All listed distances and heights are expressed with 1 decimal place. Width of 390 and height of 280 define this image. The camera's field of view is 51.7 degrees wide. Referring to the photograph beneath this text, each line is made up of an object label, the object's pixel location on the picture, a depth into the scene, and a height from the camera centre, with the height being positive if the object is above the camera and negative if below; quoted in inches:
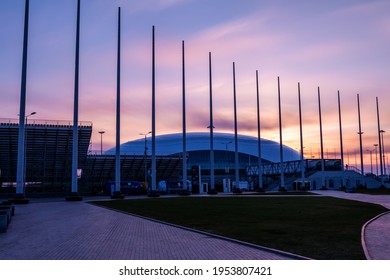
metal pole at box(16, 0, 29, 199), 1594.5 +234.6
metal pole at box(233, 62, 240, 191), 2815.0 +597.1
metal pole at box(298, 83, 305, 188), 3240.7 +524.5
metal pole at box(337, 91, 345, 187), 3452.5 +362.8
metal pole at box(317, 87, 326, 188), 3325.8 +544.7
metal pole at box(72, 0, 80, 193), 1844.2 +319.3
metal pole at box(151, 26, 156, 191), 2252.7 +444.2
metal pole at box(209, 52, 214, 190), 2635.3 +521.3
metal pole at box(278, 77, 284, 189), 3144.2 +488.0
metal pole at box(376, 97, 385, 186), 3656.0 +294.7
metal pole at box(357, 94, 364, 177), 3573.6 +369.4
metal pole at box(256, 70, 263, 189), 2962.6 +579.8
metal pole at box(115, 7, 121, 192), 2004.2 +371.2
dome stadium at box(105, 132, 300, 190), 5502.0 +426.3
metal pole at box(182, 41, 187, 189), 2458.2 +521.5
